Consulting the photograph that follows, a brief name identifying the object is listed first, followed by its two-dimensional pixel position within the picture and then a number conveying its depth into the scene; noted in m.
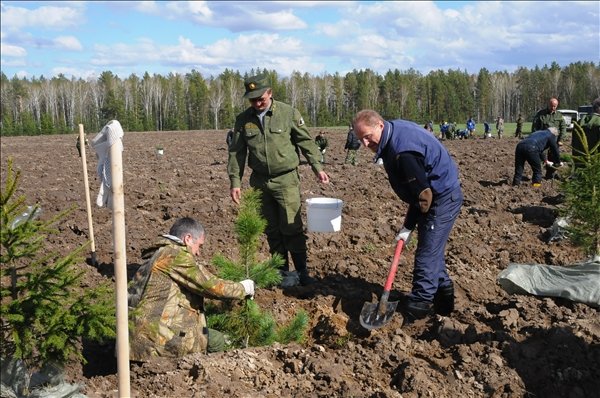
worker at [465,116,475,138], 34.77
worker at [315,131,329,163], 17.61
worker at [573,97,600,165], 8.41
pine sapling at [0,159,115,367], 2.86
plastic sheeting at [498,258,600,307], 5.02
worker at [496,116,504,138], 33.14
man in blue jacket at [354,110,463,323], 4.66
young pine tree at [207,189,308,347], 4.56
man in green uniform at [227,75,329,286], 5.74
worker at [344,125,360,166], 17.16
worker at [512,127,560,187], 10.95
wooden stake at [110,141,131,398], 2.96
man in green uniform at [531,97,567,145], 11.50
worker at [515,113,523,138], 31.43
